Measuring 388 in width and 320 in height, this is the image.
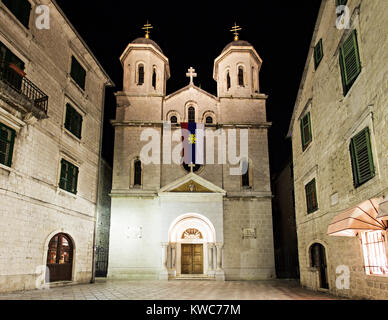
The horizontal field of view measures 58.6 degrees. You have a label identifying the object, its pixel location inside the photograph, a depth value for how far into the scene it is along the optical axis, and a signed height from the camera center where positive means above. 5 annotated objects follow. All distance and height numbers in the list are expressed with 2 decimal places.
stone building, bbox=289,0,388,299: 9.06 +3.05
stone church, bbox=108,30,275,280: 22.19 +3.65
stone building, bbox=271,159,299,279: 26.62 +1.78
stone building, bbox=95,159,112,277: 25.38 +1.84
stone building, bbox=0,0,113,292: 12.87 +4.35
